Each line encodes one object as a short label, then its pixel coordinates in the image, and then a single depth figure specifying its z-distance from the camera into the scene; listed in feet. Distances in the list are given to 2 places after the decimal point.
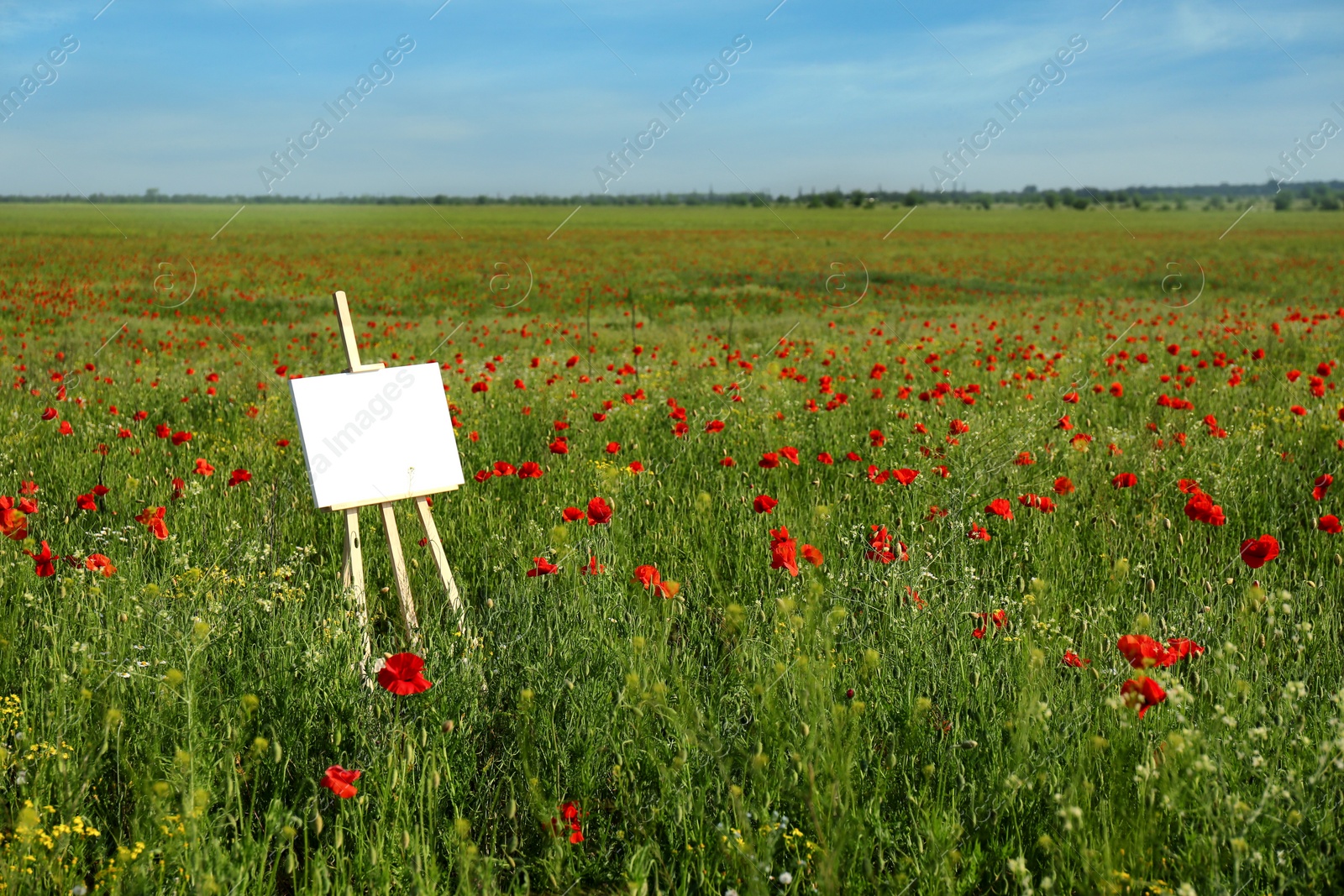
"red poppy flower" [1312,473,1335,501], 10.88
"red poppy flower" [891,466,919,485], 11.14
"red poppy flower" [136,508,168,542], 10.56
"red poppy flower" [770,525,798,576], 8.93
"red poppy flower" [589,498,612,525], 9.99
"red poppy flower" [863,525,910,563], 9.63
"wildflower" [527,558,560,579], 9.16
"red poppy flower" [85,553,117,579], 9.29
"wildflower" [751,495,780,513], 10.73
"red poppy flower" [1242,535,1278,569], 8.64
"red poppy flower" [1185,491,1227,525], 9.57
